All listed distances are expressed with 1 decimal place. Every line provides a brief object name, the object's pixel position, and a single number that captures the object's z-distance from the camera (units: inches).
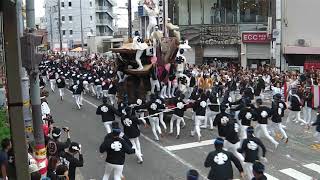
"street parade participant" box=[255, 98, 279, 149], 584.1
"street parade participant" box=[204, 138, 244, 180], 371.2
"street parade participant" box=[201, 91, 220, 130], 687.7
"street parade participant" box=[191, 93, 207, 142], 642.2
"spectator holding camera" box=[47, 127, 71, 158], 413.4
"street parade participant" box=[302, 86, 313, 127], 734.5
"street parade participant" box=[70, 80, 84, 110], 915.4
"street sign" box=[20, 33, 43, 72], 350.7
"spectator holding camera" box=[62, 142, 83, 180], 390.0
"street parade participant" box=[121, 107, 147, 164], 521.1
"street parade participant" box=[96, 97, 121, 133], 589.0
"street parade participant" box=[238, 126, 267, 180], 425.0
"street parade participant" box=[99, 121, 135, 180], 414.9
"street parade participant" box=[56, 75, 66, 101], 983.5
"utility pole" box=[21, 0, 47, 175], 353.4
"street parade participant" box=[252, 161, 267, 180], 322.3
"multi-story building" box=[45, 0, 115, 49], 3083.2
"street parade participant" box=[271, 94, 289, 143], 616.4
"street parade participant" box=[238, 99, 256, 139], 568.8
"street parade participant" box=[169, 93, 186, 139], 649.1
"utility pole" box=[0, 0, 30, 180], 228.8
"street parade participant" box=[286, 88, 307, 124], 712.4
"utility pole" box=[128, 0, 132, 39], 1250.4
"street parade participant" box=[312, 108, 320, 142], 593.4
